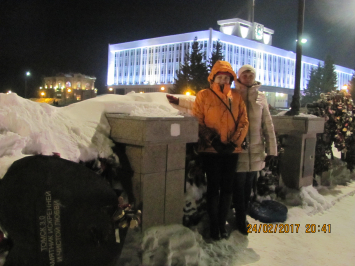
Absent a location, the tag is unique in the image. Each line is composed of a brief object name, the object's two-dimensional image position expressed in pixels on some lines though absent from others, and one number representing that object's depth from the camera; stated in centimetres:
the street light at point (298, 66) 557
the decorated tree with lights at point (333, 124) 624
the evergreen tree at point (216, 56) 3125
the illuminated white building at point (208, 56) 6169
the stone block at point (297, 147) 527
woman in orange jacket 338
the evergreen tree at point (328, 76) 6025
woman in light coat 371
